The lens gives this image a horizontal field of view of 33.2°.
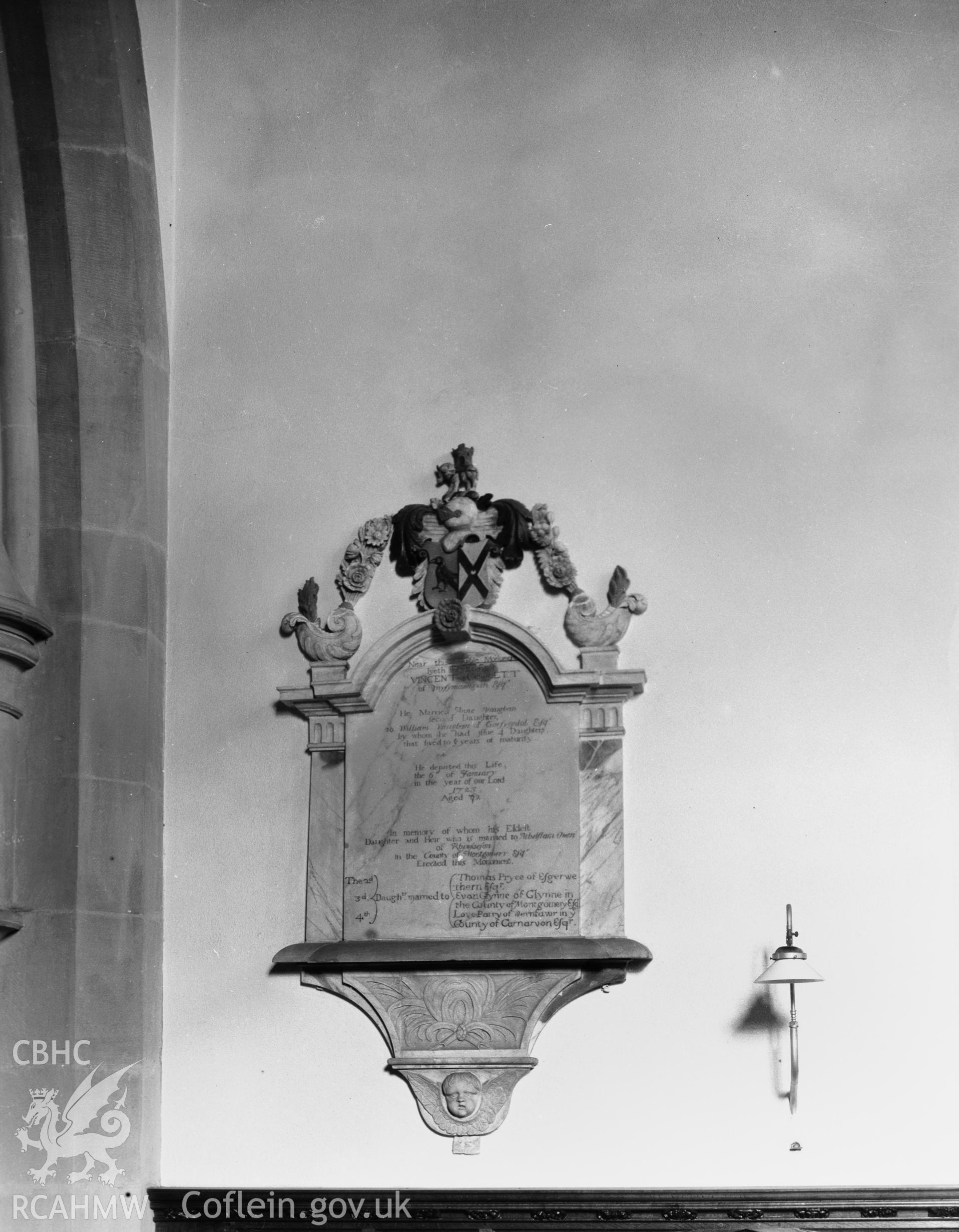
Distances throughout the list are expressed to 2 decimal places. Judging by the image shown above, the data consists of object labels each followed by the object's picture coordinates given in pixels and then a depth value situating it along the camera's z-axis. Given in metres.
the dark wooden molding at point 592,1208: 5.70
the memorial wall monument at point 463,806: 6.11
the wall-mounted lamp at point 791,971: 5.66
